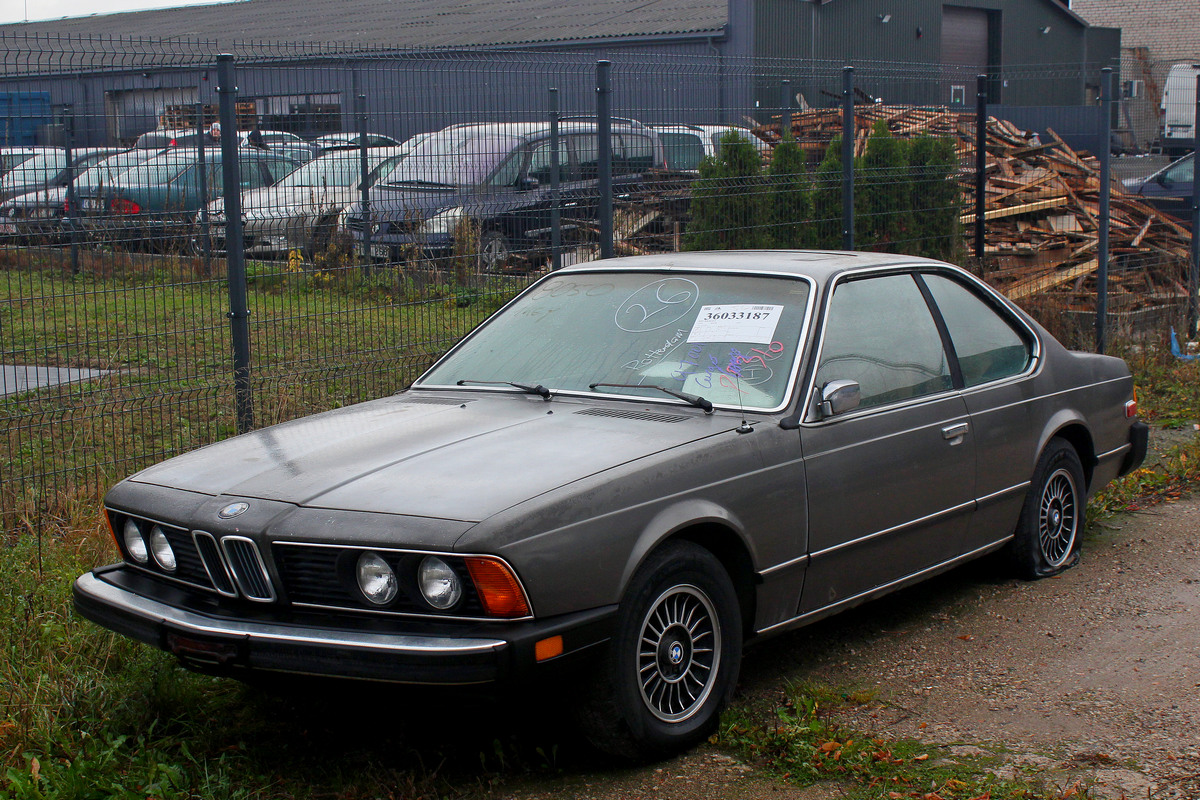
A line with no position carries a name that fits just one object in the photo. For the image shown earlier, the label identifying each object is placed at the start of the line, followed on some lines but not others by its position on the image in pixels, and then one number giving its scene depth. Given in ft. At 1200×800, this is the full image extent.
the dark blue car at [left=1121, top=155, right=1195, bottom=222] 48.06
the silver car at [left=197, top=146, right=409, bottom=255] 22.20
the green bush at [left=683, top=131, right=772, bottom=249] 30.32
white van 49.03
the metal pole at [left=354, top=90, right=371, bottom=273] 23.17
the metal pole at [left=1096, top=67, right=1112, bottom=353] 36.22
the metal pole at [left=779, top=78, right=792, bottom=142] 34.27
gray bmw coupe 11.09
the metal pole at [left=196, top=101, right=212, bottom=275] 21.25
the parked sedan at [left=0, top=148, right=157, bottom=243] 19.43
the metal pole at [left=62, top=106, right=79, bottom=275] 19.85
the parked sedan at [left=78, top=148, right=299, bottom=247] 20.20
